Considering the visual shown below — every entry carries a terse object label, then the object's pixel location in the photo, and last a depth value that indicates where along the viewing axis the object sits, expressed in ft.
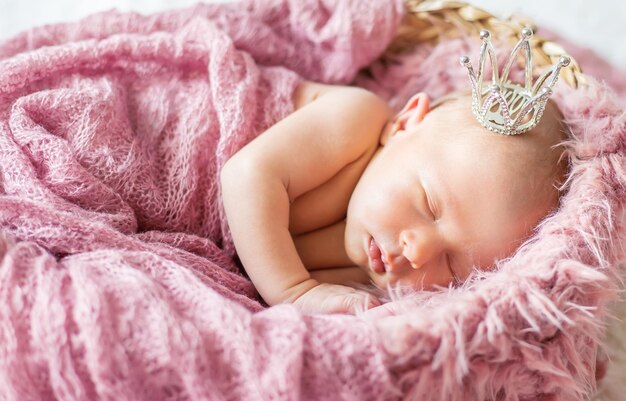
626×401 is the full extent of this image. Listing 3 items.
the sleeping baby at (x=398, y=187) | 1.48
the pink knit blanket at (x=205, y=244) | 1.24
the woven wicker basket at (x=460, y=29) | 1.73
